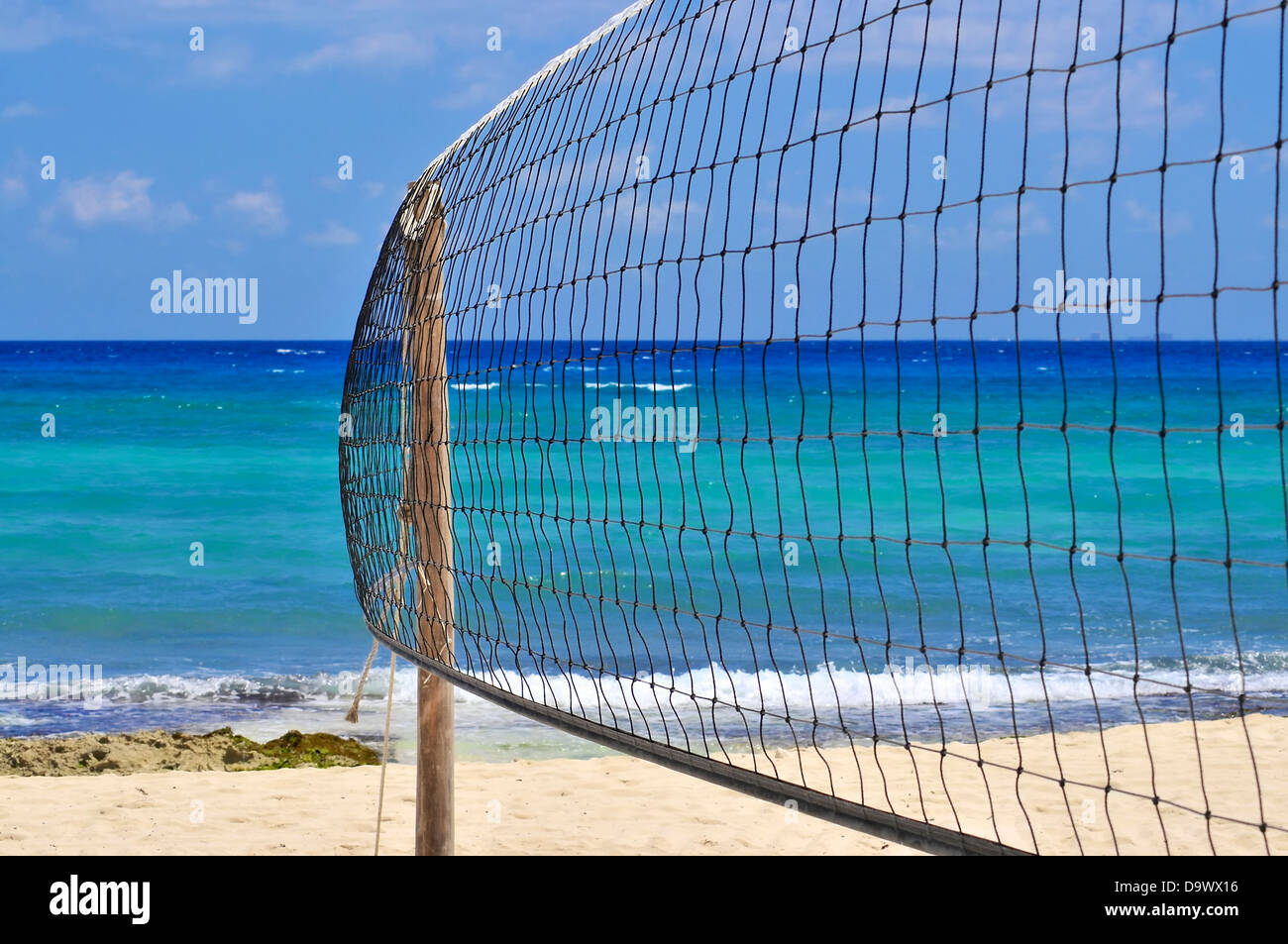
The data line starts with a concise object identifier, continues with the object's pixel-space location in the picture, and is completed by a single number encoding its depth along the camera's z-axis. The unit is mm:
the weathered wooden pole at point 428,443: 3898
